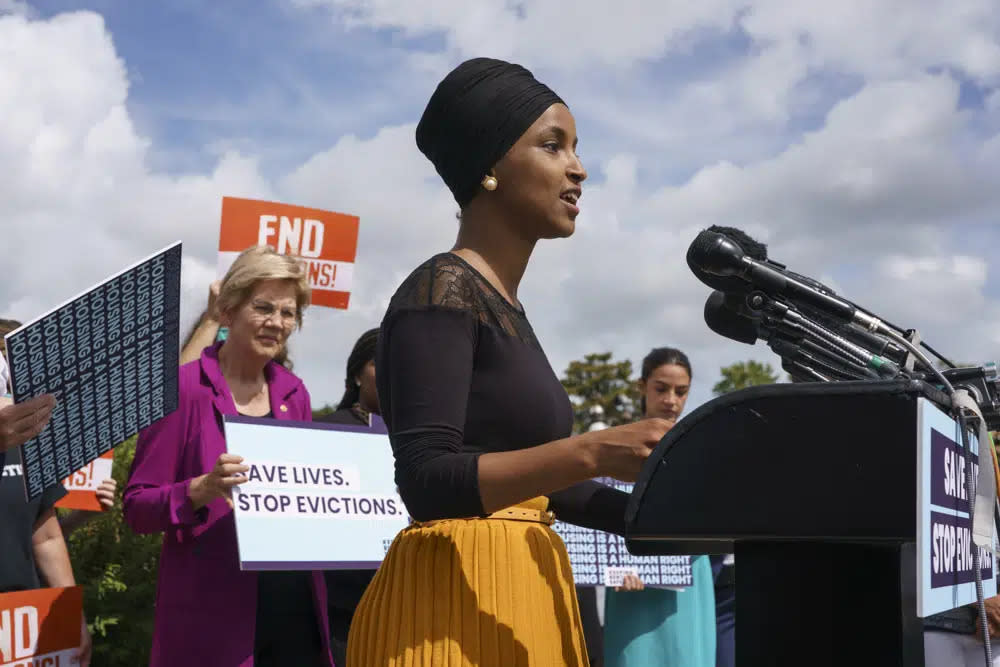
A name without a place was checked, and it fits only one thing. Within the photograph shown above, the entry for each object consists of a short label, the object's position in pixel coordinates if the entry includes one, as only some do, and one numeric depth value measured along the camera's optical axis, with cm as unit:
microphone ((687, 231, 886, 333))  187
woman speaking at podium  174
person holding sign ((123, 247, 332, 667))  336
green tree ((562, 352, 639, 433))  6606
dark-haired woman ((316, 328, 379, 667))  448
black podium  146
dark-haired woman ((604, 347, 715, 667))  544
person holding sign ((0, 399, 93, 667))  382
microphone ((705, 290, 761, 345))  211
